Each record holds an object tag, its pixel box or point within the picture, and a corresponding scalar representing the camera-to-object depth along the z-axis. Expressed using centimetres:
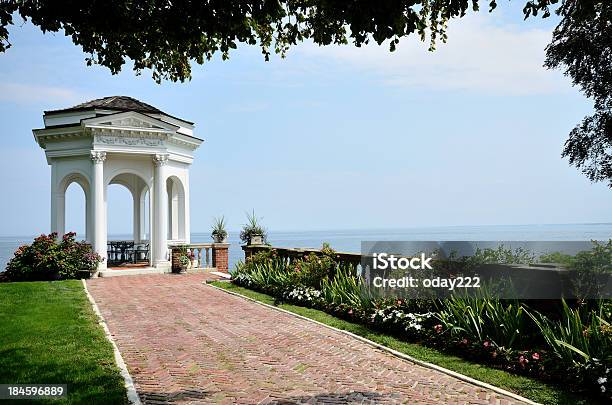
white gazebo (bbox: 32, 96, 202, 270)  2044
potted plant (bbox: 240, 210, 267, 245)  2062
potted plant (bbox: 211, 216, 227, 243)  2306
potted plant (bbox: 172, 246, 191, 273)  2166
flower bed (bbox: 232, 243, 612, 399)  628
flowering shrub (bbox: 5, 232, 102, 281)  1877
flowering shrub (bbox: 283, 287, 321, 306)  1248
